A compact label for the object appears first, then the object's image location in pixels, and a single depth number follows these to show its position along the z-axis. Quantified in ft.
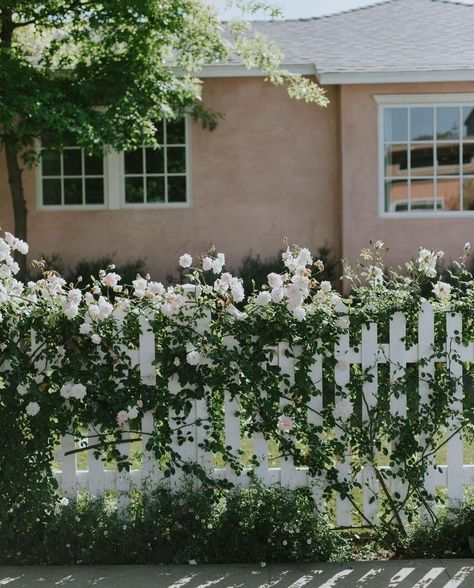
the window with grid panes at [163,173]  46.26
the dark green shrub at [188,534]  14.89
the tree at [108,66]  37.55
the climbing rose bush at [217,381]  14.98
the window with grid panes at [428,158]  44.34
